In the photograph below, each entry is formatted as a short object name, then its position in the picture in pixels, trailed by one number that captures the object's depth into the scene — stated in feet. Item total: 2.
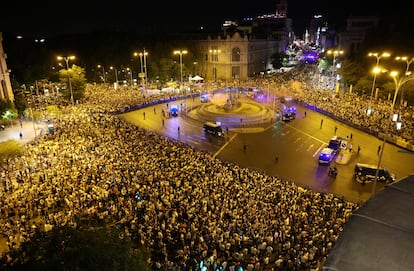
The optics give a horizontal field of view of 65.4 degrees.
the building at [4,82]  124.47
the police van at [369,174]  72.69
